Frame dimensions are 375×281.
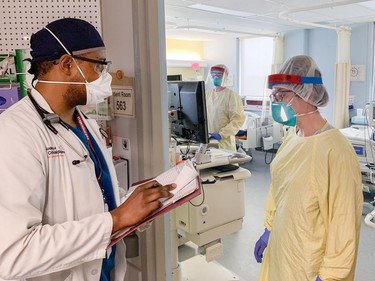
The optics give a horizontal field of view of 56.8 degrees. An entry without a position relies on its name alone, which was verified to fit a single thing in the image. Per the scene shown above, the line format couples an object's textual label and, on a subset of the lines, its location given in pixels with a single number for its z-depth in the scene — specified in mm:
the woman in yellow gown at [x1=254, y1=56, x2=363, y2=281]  1396
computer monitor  2205
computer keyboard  2271
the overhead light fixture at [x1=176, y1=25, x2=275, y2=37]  6301
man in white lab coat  846
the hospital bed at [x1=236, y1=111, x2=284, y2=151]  6145
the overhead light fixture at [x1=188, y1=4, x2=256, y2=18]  4812
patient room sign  1502
